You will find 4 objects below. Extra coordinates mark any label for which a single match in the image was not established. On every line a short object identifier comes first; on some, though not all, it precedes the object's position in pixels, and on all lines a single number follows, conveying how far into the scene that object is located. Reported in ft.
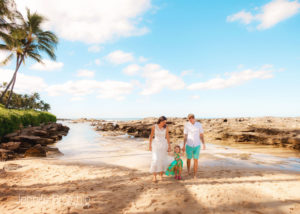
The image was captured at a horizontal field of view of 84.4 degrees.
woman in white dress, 15.92
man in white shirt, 16.46
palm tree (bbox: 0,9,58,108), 73.41
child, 16.59
